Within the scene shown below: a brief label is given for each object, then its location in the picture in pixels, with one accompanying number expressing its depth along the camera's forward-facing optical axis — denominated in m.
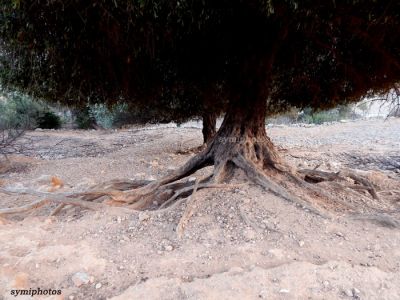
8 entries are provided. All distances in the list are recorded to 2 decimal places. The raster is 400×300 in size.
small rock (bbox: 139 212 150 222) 3.31
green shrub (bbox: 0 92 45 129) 12.91
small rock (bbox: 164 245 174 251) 2.81
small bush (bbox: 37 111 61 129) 16.65
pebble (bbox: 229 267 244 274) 2.39
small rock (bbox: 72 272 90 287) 2.35
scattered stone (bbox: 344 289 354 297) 2.13
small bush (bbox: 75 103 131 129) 16.46
